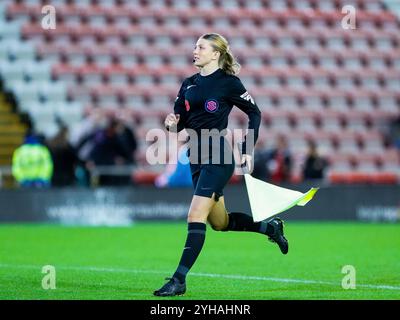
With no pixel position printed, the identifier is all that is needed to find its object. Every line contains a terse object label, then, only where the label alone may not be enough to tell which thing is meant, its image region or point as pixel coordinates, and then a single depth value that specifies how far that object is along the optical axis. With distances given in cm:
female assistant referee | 816
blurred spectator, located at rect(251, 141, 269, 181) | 1973
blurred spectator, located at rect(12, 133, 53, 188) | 1848
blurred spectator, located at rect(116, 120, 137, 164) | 1917
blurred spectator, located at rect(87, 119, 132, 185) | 1906
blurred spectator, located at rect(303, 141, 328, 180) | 1967
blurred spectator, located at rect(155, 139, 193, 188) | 1880
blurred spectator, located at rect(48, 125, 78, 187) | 1895
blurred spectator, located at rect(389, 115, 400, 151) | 2347
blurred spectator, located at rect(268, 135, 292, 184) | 2008
